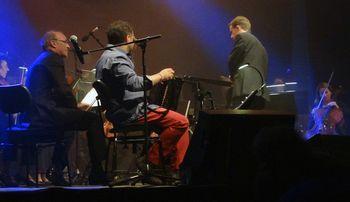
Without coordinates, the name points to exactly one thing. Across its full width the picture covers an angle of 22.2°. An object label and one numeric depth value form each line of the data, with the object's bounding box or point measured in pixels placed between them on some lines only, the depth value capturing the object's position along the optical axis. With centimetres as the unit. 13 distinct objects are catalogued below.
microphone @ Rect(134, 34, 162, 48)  709
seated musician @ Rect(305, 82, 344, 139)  1452
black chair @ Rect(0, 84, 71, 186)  797
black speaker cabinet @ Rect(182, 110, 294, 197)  550
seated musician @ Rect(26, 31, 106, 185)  809
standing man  981
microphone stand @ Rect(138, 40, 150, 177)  714
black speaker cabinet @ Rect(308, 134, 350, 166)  487
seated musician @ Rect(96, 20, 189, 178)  758
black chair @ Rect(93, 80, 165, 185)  740
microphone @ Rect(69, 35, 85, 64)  738
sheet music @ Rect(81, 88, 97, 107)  970
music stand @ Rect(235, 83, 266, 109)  758
